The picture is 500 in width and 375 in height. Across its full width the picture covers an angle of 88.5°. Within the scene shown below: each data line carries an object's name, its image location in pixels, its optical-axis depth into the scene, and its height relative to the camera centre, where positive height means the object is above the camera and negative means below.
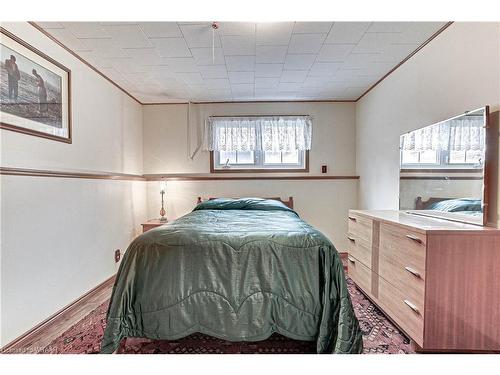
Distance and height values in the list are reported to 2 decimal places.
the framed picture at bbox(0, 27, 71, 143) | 1.59 +0.61
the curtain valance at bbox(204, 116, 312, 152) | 3.56 +0.62
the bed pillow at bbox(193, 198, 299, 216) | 2.86 -0.29
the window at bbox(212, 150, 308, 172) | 3.67 +0.28
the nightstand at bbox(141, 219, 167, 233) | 3.21 -0.57
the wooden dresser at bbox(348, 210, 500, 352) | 1.37 -0.58
